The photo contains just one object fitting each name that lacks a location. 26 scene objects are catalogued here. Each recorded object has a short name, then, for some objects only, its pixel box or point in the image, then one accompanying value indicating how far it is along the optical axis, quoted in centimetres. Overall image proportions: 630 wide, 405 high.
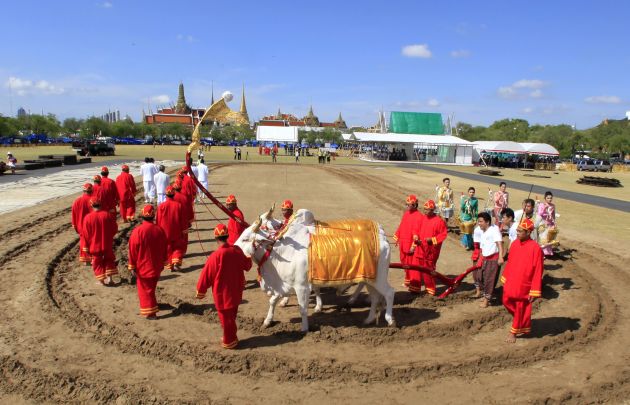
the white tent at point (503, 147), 4835
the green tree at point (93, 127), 9344
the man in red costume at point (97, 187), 1105
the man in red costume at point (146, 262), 700
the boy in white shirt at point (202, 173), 1734
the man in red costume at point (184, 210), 966
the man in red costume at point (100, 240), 817
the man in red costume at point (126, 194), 1322
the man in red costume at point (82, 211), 939
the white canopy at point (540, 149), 4700
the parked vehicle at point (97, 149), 4297
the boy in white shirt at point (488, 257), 753
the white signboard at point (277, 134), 6725
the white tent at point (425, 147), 5106
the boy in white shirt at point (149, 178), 1656
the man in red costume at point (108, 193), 1141
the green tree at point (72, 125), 10591
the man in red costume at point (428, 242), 804
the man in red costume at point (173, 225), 919
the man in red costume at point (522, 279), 628
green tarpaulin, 5634
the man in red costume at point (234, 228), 820
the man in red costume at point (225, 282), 591
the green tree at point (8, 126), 6444
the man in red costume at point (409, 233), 834
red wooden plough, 735
